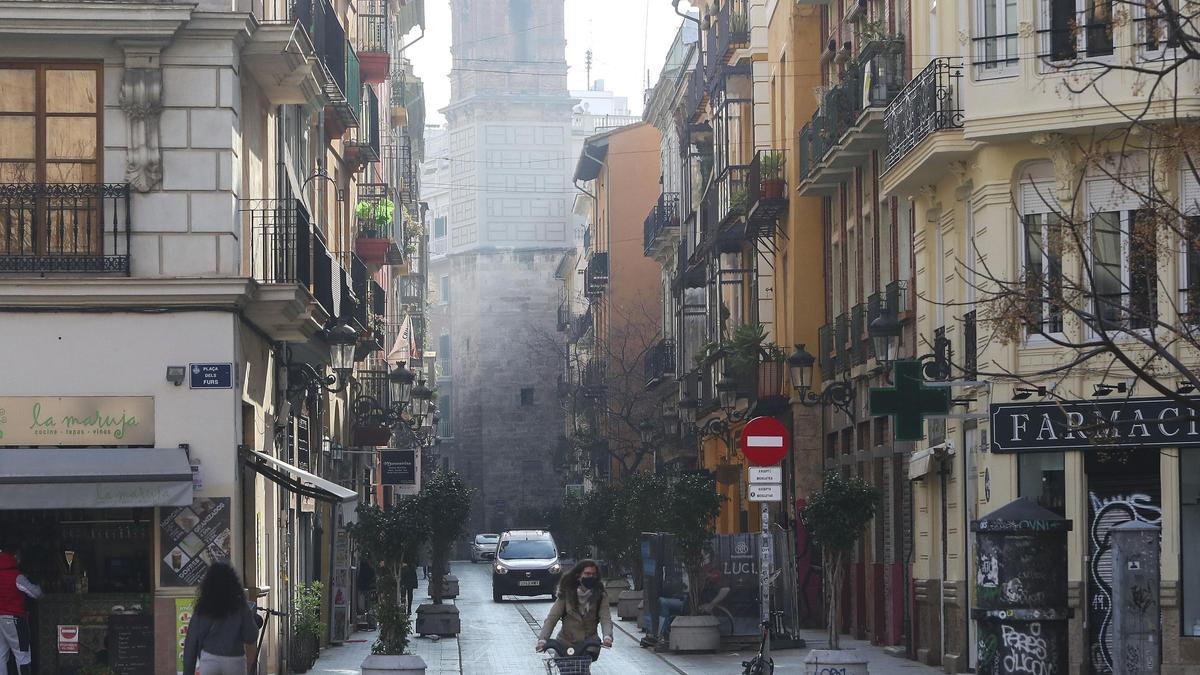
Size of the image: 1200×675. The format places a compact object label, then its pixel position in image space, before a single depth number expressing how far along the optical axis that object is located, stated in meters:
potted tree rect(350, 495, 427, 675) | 31.25
